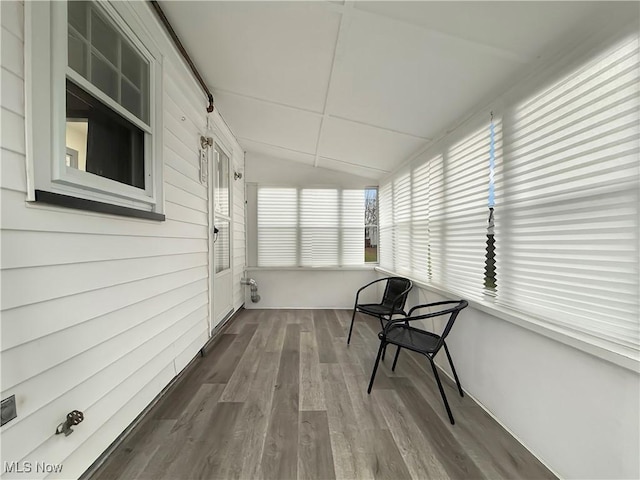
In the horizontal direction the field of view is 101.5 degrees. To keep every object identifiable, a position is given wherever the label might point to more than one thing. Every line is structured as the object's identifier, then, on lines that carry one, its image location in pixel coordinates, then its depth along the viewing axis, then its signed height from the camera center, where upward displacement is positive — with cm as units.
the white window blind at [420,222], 279 +19
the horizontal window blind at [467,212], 187 +22
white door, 302 -3
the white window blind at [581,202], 105 +19
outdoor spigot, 109 -79
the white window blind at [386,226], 393 +21
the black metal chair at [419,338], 171 -74
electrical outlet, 88 -59
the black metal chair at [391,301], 276 -70
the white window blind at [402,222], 328 +23
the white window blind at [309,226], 441 +22
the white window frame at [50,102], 98 +53
